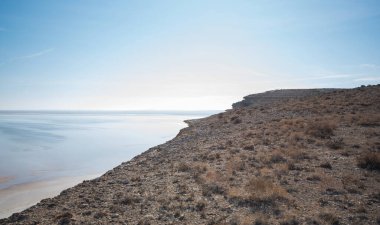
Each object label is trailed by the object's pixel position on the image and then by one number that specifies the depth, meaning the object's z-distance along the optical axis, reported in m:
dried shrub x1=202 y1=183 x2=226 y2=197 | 13.38
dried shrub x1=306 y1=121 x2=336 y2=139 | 23.81
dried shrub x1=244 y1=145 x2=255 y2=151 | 22.21
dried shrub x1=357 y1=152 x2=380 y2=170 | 15.50
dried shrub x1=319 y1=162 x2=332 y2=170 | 16.14
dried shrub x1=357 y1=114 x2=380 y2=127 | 25.99
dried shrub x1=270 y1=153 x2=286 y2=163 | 18.11
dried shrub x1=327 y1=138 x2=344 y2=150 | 19.90
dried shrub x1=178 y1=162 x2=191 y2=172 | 18.26
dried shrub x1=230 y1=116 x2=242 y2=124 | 38.44
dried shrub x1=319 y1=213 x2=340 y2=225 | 9.80
